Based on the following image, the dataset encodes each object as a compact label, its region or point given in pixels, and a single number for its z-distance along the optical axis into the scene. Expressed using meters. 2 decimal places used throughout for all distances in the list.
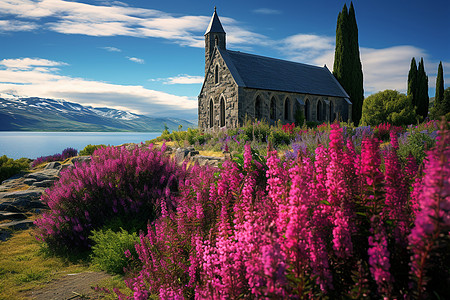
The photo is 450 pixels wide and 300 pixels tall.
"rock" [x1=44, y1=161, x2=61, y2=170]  15.23
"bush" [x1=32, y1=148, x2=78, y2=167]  18.47
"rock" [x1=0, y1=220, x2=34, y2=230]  7.60
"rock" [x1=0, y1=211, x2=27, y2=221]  8.09
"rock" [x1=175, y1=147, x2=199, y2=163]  10.96
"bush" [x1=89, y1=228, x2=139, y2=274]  5.00
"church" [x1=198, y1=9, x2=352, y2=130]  26.17
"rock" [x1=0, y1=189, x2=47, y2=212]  8.52
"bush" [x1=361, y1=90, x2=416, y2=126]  35.00
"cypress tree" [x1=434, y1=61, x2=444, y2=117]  50.96
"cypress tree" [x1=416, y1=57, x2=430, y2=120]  46.50
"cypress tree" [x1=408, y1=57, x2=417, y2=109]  46.38
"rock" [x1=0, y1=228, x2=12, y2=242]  6.97
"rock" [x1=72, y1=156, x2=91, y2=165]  14.14
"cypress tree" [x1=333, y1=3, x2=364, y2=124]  36.66
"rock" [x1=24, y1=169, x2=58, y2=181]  12.18
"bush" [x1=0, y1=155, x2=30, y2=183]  14.05
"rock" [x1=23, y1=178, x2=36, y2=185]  11.65
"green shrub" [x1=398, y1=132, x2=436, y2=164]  8.30
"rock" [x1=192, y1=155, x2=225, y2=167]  9.36
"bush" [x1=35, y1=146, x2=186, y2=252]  6.03
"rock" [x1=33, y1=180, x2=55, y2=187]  11.09
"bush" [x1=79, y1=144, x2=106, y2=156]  18.73
